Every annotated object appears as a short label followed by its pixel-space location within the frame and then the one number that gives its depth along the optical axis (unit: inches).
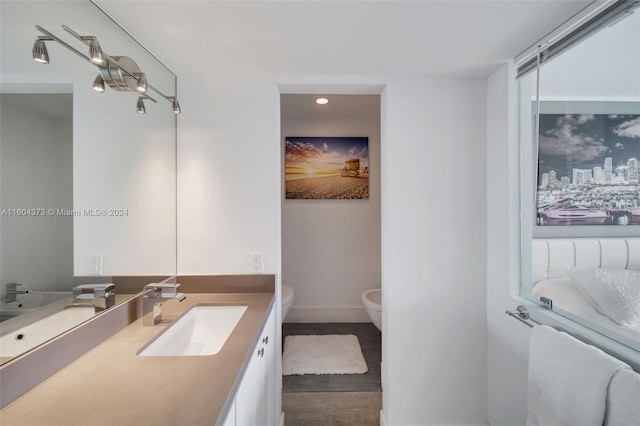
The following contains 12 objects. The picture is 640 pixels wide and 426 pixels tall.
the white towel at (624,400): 33.8
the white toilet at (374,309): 96.2
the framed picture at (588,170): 40.9
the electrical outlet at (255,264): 67.9
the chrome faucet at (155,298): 52.5
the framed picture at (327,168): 125.0
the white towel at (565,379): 37.4
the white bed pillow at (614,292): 39.9
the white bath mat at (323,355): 91.4
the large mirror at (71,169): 32.8
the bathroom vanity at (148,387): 29.5
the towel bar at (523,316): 53.9
